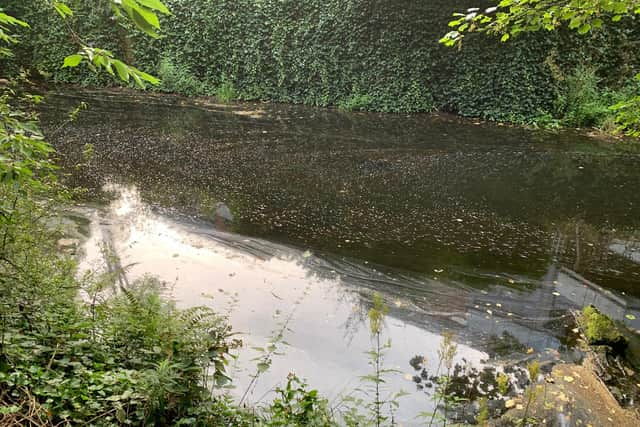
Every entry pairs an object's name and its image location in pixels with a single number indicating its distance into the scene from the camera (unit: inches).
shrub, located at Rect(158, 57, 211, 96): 559.5
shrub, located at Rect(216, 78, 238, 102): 546.6
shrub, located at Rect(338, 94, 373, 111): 515.2
